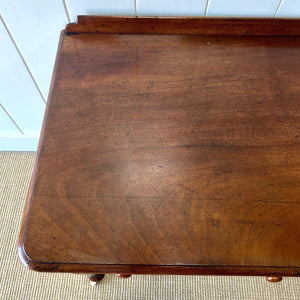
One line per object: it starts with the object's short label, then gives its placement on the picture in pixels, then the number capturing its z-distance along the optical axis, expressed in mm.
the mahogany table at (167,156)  394
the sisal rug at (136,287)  914
